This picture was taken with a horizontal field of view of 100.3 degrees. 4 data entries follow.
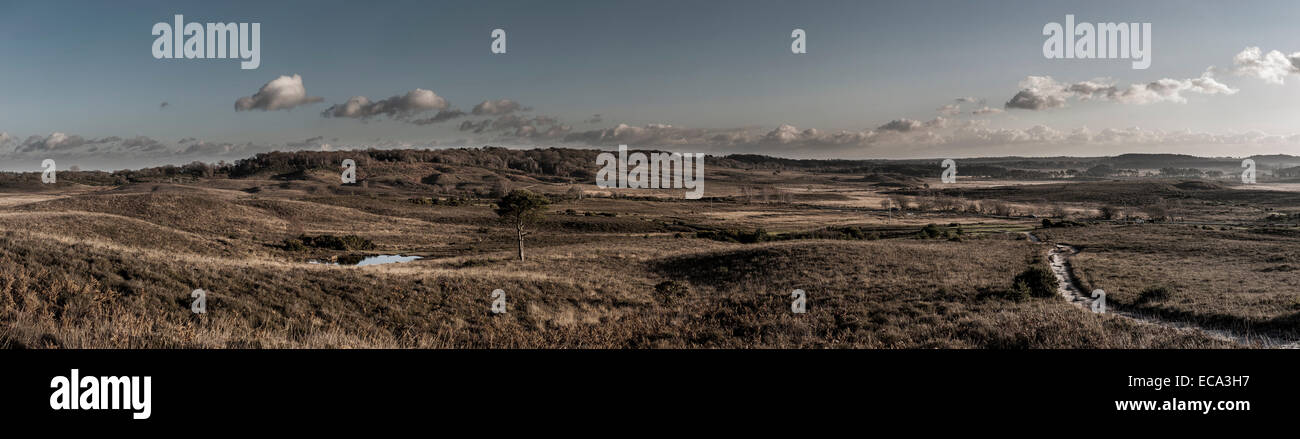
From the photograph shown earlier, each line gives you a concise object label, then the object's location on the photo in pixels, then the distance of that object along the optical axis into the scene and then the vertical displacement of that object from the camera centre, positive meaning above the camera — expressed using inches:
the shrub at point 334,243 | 2160.4 -161.1
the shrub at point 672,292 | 1013.8 -182.0
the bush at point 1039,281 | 927.7 -140.4
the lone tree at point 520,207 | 2011.6 -15.6
